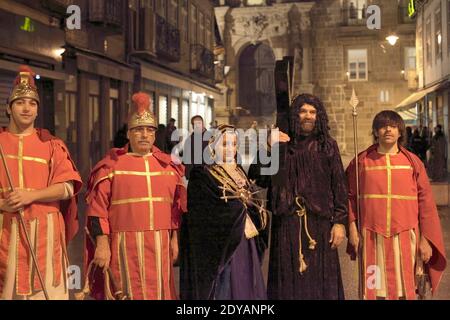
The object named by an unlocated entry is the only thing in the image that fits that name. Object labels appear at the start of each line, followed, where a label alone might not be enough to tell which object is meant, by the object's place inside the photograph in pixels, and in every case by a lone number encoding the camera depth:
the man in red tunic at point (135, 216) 4.80
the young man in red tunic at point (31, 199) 4.53
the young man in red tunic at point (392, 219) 5.17
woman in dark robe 4.99
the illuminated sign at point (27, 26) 13.68
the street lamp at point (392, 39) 23.44
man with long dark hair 5.03
